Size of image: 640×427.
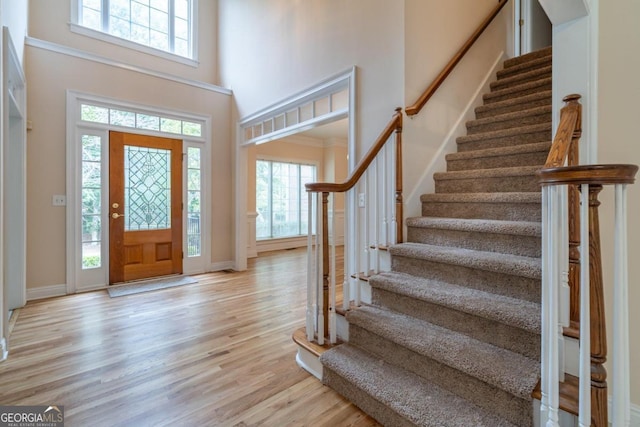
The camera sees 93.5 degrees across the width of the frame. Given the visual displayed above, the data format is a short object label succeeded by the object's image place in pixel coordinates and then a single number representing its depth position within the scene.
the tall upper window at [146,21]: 4.23
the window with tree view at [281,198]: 6.70
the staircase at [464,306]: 1.38
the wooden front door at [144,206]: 3.93
